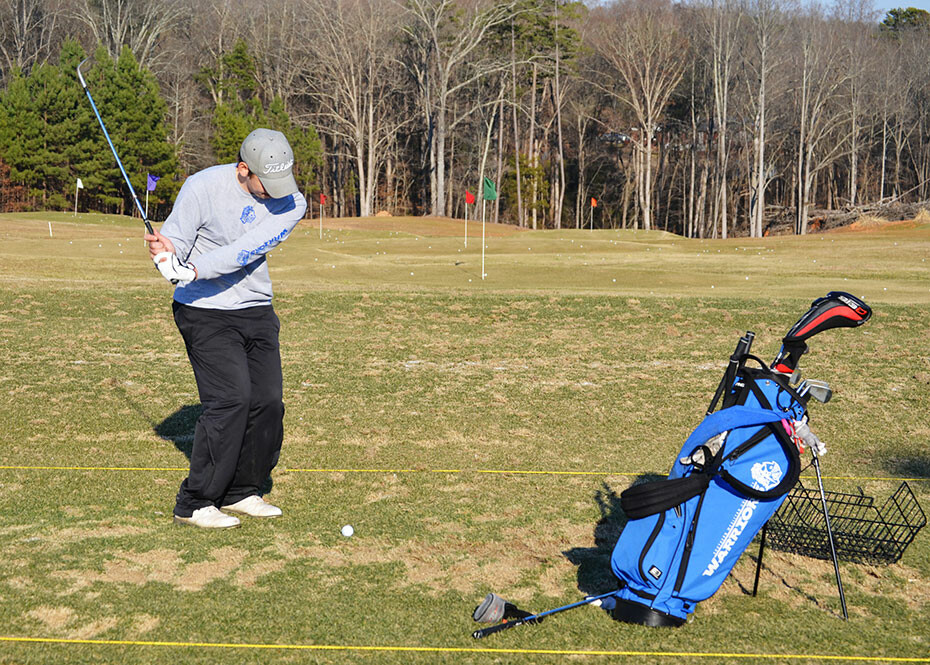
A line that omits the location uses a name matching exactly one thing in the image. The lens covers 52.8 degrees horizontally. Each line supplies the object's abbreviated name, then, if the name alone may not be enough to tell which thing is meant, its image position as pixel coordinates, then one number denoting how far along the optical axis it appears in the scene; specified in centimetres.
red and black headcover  468
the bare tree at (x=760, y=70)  6544
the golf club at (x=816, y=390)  444
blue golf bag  427
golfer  546
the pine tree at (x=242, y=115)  6631
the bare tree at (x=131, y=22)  7600
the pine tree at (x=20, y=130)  6281
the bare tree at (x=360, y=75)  7238
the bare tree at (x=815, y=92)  6794
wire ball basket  523
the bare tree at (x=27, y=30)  7850
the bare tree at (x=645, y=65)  6988
